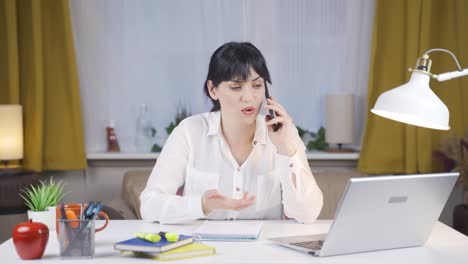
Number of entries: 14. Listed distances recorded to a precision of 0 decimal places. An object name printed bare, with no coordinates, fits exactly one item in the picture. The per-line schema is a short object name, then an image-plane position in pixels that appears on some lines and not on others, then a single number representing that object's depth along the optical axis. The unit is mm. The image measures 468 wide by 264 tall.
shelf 4129
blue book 2036
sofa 3712
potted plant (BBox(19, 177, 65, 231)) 2309
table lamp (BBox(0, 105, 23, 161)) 3787
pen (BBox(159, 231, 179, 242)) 2097
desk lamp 2006
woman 2538
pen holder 2039
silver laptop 1997
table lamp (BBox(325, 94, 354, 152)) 4080
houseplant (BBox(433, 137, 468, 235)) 3766
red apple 2018
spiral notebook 2230
